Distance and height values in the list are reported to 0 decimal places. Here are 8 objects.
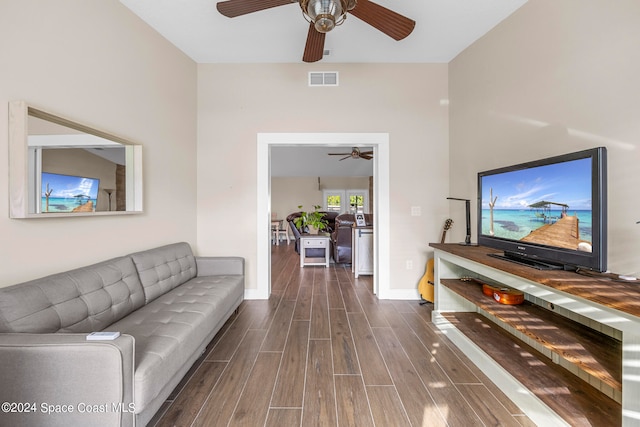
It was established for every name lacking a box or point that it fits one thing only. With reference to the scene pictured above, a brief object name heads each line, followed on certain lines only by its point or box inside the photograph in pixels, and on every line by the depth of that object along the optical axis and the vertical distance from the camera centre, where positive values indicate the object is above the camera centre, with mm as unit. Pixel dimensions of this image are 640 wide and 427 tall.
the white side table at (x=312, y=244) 5223 -622
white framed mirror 1426 +312
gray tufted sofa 1059 -675
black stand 2582 -157
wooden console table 1079 -732
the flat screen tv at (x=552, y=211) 1339 +10
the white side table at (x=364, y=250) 4387 -624
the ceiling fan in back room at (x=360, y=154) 5297 +1235
